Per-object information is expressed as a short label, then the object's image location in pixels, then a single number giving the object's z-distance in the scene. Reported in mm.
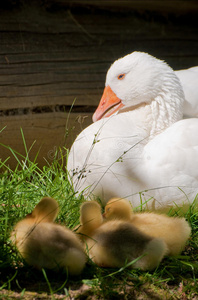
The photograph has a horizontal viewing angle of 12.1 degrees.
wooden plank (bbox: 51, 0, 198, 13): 8419
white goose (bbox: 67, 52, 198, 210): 6243
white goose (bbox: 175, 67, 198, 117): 7484
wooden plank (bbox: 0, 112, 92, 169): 8261
